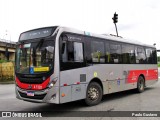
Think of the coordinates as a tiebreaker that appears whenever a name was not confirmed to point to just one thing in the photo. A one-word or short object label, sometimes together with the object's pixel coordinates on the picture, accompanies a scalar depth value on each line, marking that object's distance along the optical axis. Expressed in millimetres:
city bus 8078
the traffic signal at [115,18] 20375
